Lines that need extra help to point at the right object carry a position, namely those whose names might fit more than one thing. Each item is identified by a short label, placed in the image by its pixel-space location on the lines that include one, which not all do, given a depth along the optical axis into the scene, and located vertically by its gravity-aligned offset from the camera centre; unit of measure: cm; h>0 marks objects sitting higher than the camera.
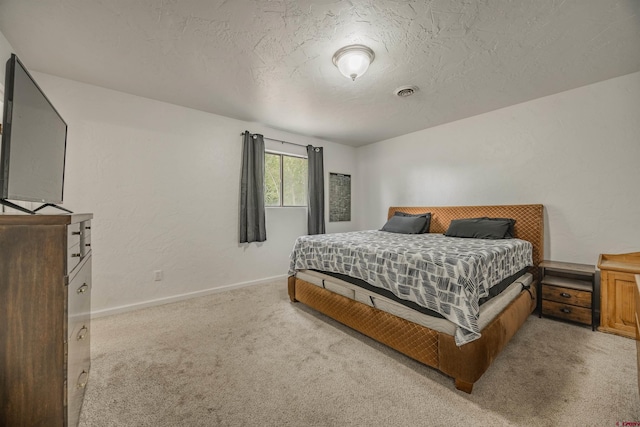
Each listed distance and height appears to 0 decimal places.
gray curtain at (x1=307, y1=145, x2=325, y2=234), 433 +42
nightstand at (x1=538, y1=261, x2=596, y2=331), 234 -75
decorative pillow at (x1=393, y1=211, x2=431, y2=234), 372 -9
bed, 154 -80
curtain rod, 394 +122
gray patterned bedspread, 160 -40
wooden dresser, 91 -40
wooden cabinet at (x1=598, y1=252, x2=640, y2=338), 215 -72
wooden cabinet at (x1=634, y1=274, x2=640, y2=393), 129 -55
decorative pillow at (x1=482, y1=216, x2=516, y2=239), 297 -15
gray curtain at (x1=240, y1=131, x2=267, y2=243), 360 +37
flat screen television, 106 +37
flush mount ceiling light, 201 +131
